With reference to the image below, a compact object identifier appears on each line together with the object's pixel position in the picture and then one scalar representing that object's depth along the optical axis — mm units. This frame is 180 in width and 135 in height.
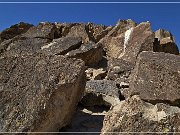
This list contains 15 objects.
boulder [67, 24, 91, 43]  7212
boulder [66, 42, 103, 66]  5362
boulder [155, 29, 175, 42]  7513
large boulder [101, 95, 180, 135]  2605
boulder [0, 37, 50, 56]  5784
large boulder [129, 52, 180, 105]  3242
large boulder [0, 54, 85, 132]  2858
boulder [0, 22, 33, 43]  7743
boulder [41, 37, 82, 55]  5359
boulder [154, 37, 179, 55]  6196
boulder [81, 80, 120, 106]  3857
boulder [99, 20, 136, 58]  6498
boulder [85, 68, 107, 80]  4986
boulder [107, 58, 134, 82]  4837
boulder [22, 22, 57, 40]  6612
